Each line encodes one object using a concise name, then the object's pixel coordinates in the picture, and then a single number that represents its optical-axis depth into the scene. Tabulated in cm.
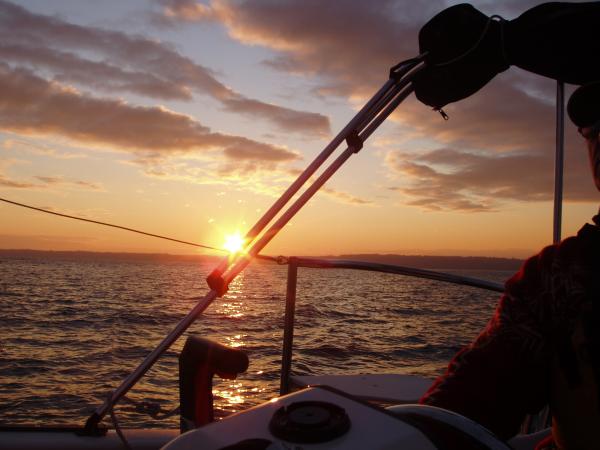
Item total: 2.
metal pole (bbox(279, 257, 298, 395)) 239
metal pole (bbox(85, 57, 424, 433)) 219
